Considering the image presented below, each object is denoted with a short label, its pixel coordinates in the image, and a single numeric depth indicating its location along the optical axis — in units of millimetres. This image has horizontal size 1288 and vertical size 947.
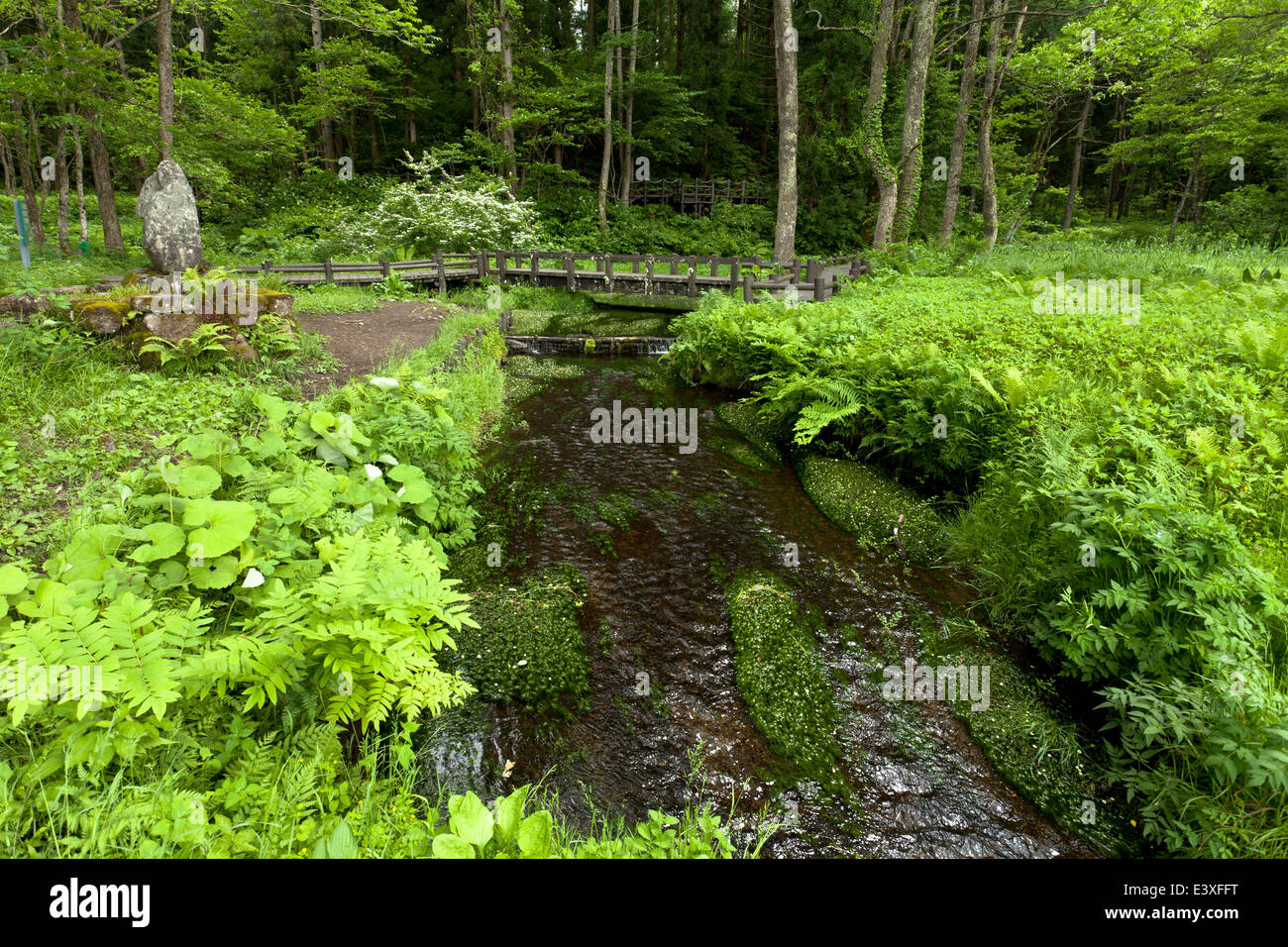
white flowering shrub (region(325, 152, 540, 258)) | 21664
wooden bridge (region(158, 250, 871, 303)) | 16766
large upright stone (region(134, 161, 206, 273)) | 9648
